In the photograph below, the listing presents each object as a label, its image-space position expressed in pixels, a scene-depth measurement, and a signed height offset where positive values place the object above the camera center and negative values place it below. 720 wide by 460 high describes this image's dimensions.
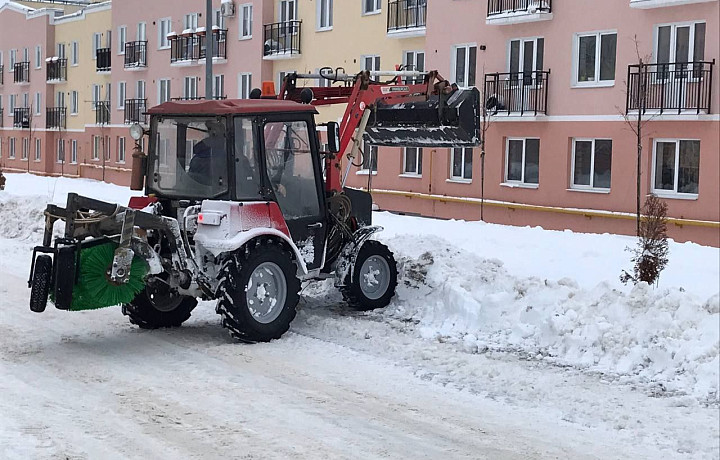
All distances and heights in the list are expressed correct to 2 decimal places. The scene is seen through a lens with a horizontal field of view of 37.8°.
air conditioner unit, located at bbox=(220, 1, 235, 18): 31.18 +4.85
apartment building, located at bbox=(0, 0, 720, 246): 22.75 +2.33
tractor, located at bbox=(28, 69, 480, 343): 9.82 -0.57
